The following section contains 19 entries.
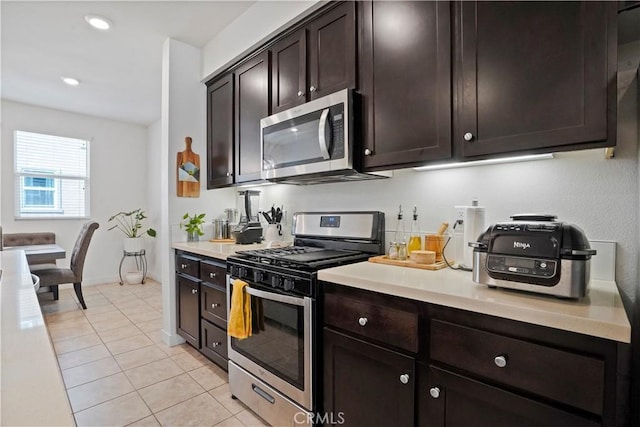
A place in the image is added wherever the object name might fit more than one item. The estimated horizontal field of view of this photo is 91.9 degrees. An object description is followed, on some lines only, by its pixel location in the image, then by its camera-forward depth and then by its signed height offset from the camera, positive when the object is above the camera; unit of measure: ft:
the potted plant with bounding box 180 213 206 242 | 9.37 -0.41
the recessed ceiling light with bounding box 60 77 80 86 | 12.00 +5.23
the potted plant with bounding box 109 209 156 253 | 16.98 -0.87
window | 14.78 +1.87
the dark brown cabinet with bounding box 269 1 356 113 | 5.70 +3.13
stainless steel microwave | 5.56 +1.41
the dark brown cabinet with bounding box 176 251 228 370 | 7.23 -2.34
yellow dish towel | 5.79 -1.93
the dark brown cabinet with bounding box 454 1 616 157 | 3.34 +1.63
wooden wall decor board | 9.36 +1.24
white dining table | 11.46 -1.52
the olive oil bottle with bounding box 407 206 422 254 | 5.66 -0.46
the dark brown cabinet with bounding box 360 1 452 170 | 4.51 +2.05
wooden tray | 4.96 -0.87
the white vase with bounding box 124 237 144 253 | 16.93 -1.74
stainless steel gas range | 4.98 -1.81
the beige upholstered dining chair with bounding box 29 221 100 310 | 12.37 -2.21
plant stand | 17.04 -2.71
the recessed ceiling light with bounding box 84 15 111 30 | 8.16 +5.16
